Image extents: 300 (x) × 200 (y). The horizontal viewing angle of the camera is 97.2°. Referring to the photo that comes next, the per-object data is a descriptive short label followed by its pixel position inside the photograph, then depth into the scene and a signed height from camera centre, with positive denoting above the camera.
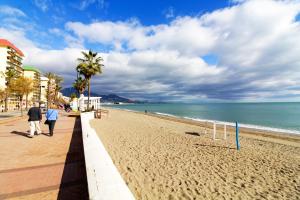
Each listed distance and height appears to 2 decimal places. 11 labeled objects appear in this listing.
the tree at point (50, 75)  41.45 +8.46
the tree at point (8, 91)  16.91 +1.45
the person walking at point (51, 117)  6.92 -0.81
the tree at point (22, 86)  16.26 +1.96
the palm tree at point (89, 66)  22.36 +6.22
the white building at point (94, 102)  22.72 +0.11
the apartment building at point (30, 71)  66.56 +15.73
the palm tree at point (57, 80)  42.83 +7.31
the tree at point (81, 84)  32.49 +4.57
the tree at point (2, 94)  17.72 +1.05
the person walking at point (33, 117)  6.53 -0.74
